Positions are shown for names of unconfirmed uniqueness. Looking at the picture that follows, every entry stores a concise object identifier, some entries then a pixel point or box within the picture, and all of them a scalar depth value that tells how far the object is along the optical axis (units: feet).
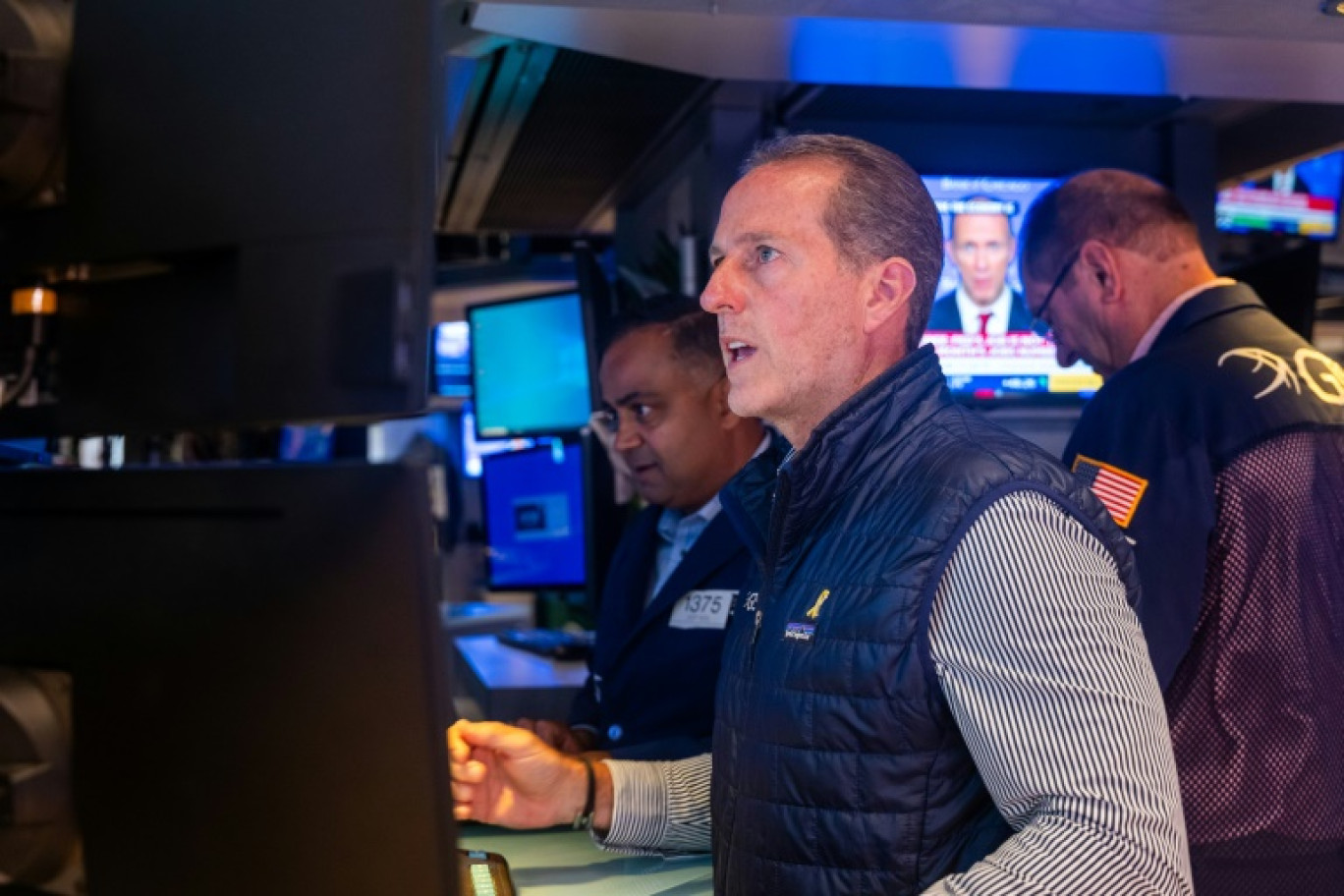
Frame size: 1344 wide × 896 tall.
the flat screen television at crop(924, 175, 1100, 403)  11.74
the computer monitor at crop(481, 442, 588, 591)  13.94
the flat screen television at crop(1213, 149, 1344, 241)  16.75
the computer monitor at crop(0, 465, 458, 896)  2.58
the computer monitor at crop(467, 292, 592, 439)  13.64
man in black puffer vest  3.99
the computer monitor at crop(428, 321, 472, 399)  22.24
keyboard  13.17
